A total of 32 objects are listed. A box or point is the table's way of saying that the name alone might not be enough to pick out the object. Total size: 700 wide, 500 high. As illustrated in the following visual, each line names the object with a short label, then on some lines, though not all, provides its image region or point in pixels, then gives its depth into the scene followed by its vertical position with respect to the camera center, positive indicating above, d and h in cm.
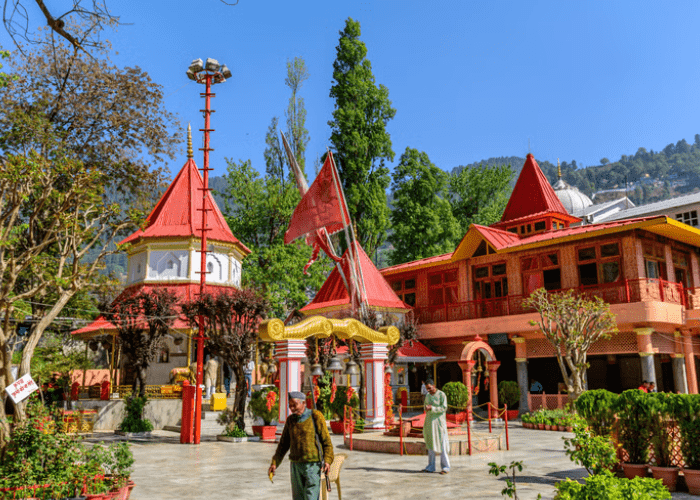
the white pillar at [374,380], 1984 -5
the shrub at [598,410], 1038 -57
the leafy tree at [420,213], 4119 +1073
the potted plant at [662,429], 966 -85
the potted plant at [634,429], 991 -86
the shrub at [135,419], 2225 -128
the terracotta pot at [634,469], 986 -147
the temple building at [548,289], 2373 +377
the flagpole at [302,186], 2212 +683
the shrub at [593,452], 880 -107
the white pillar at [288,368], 1869 +34
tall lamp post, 2089 +1020
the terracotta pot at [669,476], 951 -152
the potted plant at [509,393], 2672 -70
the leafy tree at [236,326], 1978 +170
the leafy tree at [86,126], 2028 +936
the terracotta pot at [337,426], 2103 -155
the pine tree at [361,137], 3819 +1461
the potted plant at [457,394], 2420 -64
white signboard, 952 -6
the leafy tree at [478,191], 4497 +1310
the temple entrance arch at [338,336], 1862 +98
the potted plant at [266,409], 1962 -90
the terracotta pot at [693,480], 920 -153
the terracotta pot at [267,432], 1961 -159
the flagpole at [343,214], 2058 +522
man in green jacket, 703 -78
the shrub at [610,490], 521 -97
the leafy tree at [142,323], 2381 +221
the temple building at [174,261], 2956 +585
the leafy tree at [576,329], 2022 +151
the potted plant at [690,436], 925 -91
